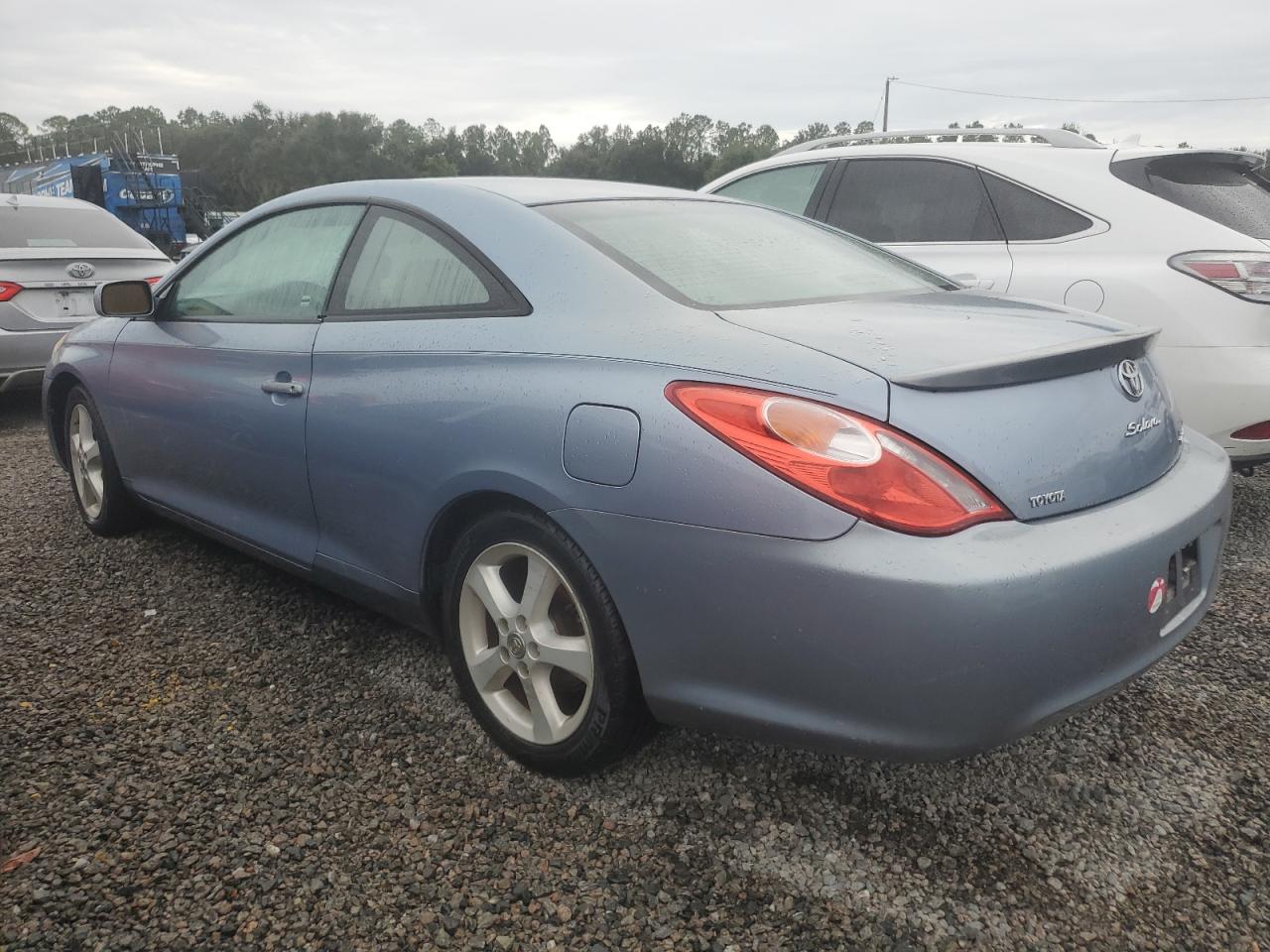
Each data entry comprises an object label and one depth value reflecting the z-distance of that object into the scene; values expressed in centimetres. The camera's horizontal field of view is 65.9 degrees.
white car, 347
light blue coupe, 167
